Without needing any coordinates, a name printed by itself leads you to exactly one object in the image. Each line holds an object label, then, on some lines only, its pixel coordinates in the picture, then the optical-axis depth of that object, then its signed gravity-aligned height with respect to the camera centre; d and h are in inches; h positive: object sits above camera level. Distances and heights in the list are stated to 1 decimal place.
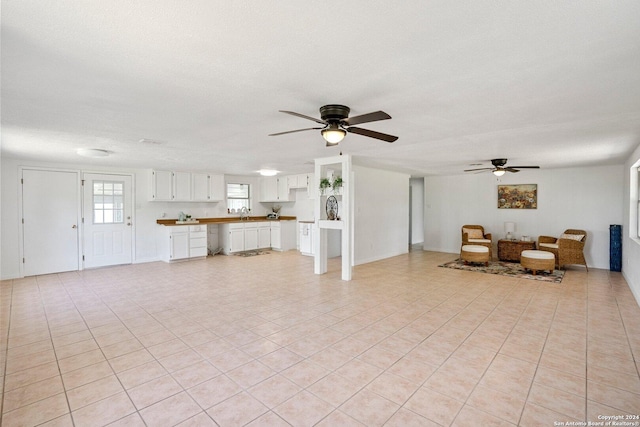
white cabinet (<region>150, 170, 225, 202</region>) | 296.7 +25.8
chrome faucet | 372.9 -1.5
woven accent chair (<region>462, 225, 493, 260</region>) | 304.5 -25.6
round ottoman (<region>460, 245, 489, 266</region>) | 266.7 -37.2
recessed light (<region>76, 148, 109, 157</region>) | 187.0 +36.7
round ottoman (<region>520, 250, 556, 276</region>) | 233.5 -38.2
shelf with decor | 219.5 +3.9
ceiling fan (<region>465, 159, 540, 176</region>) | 230.1 +33.1
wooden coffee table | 283.7 -35.3
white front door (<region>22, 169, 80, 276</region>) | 239.0 -6.1
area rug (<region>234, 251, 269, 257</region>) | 340.8 -45.6
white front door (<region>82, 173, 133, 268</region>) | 266.5 -5.7
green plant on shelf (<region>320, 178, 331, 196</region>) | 230.7 +20.0
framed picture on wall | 301.9 +13.4
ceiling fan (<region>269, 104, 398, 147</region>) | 105.3 +31.1
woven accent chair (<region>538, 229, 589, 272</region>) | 246.8 -32.1
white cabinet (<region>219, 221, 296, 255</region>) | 339.3 -27.5
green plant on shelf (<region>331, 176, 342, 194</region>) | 220.8 +19.1
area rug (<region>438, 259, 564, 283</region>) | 228.8 -48.4
